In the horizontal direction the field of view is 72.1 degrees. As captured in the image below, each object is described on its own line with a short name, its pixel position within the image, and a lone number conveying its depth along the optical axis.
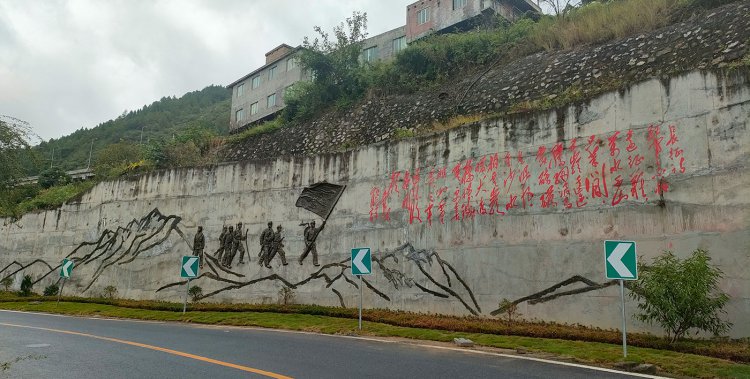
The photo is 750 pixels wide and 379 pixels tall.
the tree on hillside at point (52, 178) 39.75
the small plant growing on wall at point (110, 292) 22.59
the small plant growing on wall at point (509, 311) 12.73
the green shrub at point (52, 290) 25.00
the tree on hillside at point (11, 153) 14.26
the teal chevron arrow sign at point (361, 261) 13.41
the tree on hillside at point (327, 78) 28.11
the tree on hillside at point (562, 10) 22.28
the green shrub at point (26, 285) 26.36
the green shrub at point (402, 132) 19.54
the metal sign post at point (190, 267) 17.19
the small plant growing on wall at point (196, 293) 19.80
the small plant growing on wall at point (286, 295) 17.83
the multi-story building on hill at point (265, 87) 40.88
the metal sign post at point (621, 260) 8.74
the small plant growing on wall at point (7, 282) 27.62
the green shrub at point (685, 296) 9.02
